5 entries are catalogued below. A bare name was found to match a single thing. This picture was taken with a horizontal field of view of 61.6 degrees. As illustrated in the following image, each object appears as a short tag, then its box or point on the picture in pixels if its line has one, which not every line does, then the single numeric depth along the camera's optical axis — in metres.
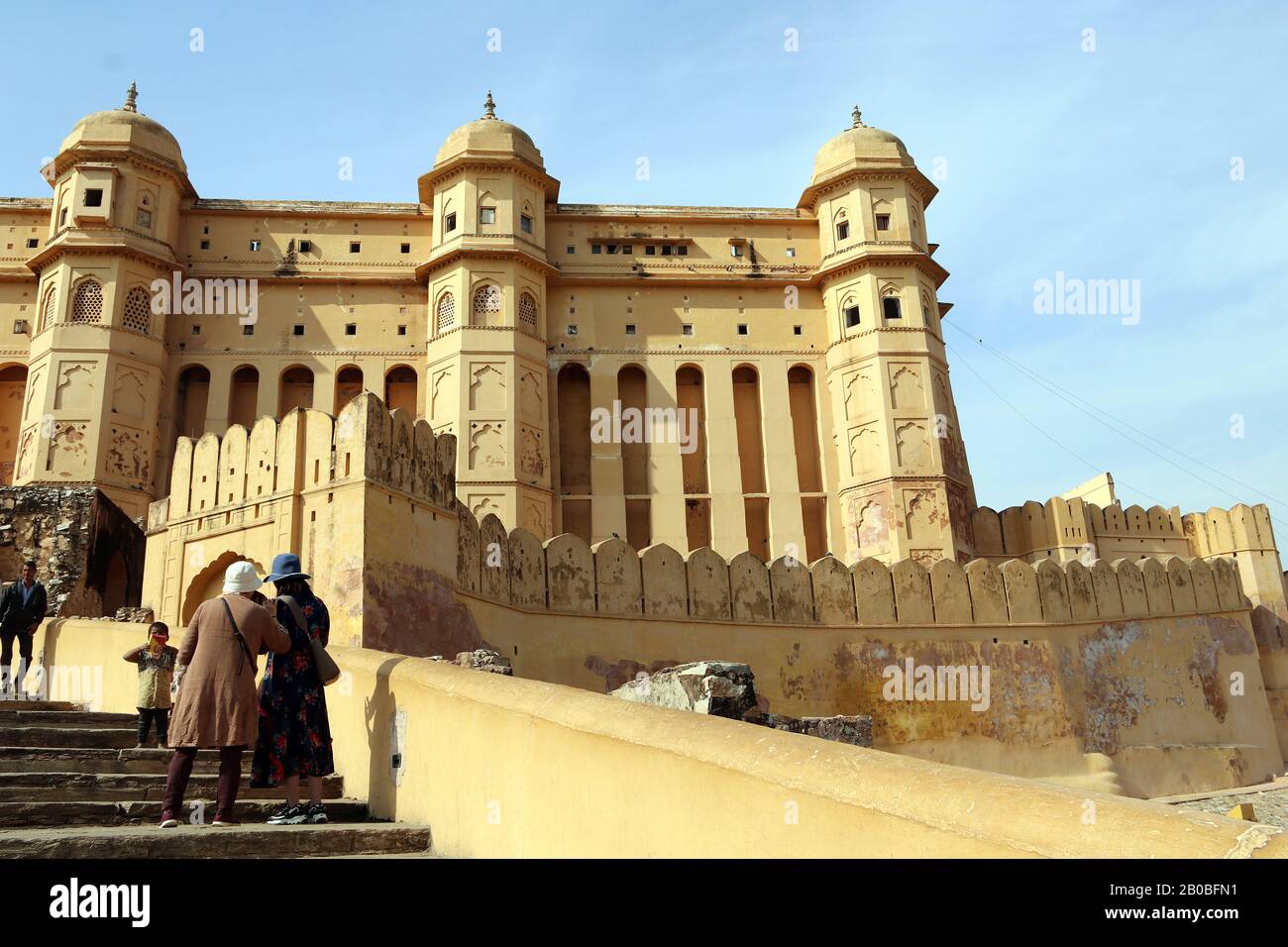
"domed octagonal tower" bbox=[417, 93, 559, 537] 24.83
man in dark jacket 9.77
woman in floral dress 5.54
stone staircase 4.39
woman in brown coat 5.10
